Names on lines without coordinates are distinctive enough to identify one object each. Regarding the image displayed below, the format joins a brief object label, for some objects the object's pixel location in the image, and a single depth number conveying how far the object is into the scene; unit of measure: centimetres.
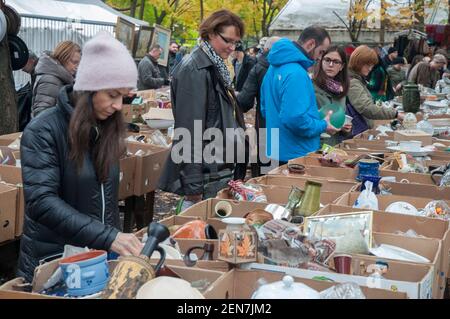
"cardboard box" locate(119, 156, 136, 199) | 555
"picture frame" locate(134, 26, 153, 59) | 1678
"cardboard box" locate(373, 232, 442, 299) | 298
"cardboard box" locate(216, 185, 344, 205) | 397
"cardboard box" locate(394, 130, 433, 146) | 586
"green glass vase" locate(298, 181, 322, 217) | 354
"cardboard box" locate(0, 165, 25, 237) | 438
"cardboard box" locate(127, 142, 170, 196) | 571
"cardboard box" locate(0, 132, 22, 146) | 606
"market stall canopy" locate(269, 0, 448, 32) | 1741
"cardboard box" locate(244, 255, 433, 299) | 246
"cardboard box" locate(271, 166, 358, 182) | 462
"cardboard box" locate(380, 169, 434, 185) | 452
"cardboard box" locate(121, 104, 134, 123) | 794
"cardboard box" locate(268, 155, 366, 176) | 496
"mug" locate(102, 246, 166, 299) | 211
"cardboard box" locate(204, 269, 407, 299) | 229
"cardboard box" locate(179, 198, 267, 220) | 367
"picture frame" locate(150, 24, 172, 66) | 1464
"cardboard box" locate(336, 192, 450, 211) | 383
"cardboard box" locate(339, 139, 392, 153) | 573
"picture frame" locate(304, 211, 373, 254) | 298
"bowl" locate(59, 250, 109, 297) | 228
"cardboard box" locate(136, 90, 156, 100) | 984
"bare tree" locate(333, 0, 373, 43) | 1770
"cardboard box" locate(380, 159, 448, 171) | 490
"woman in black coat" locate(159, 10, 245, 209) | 423
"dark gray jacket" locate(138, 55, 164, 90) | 1275
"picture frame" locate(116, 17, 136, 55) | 1416
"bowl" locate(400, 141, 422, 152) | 538
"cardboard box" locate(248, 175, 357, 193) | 432
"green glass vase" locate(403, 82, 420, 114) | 780
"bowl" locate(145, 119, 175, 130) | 736
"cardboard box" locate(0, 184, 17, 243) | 422
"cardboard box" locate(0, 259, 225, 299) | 229
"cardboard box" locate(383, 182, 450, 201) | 414
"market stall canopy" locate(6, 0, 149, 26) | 1980
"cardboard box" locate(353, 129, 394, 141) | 615
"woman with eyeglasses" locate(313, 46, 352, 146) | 566
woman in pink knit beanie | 273
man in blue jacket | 493
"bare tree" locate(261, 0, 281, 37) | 3056
